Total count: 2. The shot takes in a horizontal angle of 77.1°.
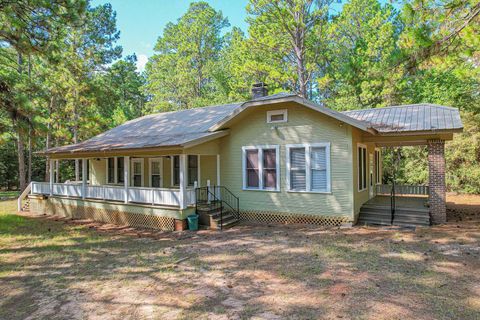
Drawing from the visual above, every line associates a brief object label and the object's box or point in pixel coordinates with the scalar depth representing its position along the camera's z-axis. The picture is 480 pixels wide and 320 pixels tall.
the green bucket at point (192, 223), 10.70
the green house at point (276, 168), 10.23
